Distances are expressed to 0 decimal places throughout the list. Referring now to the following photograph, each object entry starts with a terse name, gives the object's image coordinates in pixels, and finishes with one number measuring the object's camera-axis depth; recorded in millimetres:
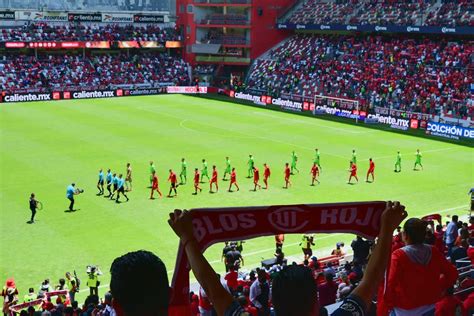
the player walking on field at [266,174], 31469
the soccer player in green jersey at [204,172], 32375
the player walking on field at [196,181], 30516
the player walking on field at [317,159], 33550
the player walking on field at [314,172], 32625
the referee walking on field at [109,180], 29312
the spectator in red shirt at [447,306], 7707
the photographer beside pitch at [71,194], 27297
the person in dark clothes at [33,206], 25330
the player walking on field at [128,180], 30766
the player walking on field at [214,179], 30844
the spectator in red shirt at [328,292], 11461
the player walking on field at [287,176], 31406
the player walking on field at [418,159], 36253
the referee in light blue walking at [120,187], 28627
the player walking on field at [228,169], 32969
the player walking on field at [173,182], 29719
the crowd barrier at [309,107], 47375
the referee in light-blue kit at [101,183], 29738
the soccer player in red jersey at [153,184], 29094
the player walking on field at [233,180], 31047
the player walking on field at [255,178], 31178
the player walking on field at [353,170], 32812
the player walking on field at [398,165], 35519
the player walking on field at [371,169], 33034
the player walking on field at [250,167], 33719
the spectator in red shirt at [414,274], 5941
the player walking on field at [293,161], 34594
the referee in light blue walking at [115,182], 28788
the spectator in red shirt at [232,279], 13695
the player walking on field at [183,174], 32278
